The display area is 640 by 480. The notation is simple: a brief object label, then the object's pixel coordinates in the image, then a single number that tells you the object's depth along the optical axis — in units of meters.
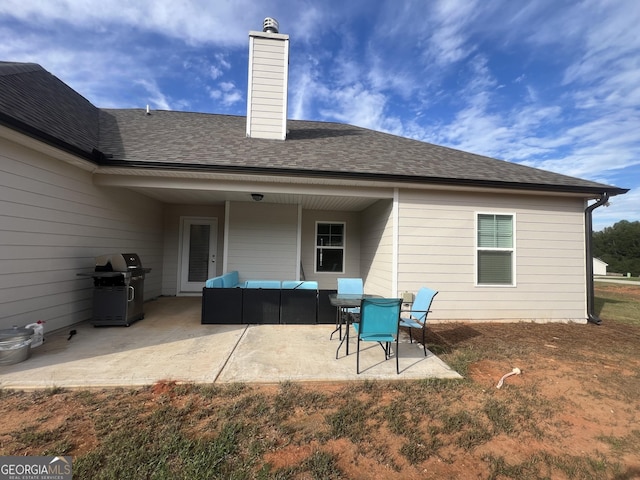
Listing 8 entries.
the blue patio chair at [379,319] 3.15
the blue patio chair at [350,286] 4.99
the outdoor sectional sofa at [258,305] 5.15
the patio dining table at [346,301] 3.69
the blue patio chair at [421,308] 3.82
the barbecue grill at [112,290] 4.71
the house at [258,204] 4.11
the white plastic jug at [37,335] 3.58
